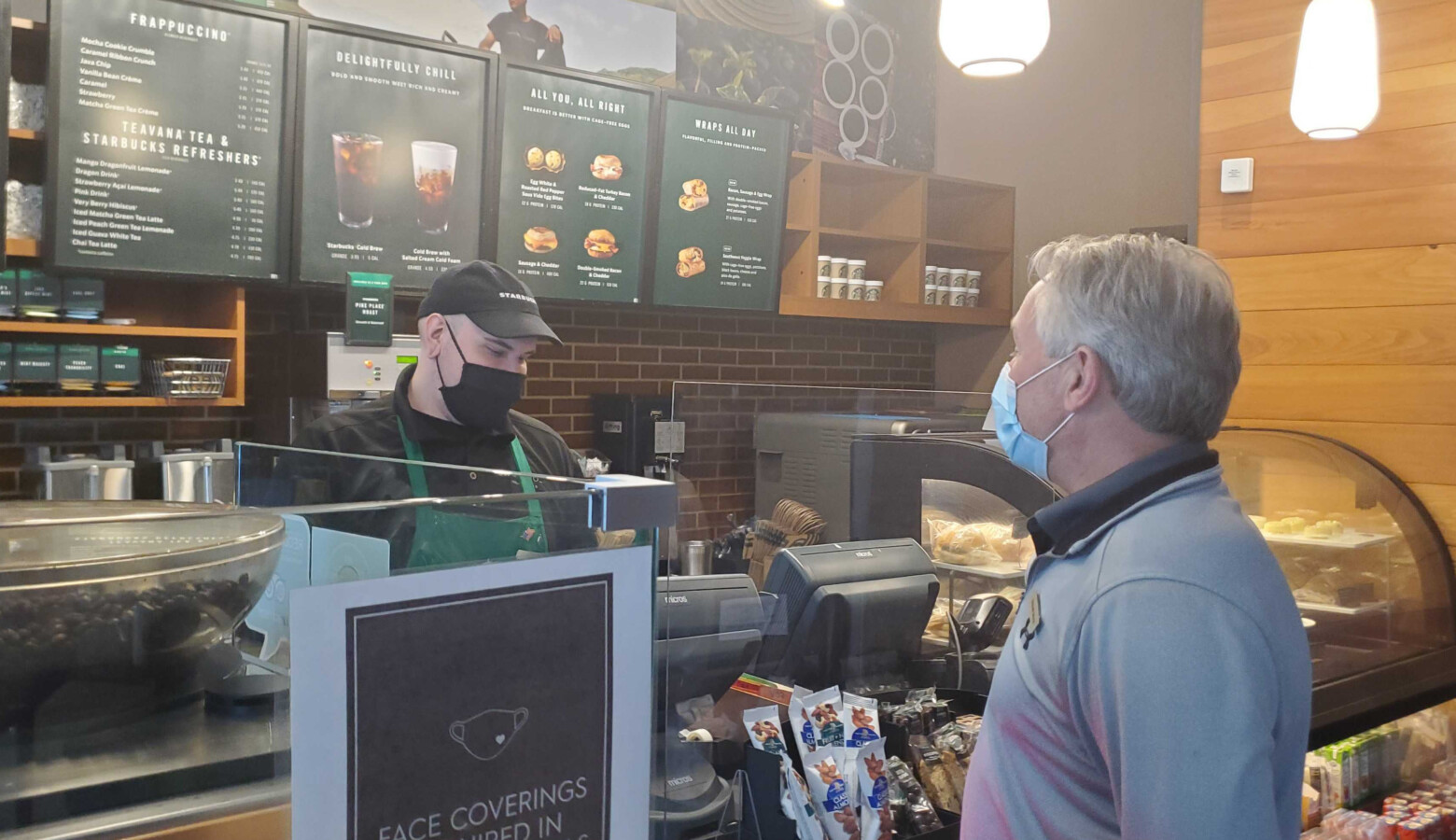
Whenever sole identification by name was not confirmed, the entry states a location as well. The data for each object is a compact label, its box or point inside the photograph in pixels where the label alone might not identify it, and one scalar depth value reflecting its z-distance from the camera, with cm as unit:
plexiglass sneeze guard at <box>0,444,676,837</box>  65
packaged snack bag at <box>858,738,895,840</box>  160
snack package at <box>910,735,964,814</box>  175
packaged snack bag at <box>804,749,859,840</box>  157
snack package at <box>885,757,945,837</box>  167
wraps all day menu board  434
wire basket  323
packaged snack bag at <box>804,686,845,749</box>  162
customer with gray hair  109
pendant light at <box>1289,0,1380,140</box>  271
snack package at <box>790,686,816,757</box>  160
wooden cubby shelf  476
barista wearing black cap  247
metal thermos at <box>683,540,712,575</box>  180
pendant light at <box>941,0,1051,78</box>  243
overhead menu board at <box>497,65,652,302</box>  391
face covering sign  65
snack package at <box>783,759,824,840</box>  156
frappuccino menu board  305
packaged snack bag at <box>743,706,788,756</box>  160
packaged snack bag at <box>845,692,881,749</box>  163
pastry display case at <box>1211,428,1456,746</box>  262
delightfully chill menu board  350
